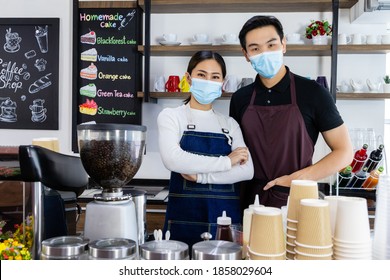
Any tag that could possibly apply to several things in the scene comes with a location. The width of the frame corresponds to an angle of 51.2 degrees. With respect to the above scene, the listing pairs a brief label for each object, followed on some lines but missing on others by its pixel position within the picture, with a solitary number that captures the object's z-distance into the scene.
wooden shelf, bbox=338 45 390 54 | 3.00
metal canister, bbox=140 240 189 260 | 0.93
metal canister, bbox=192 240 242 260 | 0.93
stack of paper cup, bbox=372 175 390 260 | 1.02
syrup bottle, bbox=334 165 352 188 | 2.91
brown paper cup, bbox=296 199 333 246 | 0.95
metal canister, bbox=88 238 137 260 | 0.94
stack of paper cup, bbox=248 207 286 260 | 0.95
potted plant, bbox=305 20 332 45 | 3.06
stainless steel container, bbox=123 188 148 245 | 1.33
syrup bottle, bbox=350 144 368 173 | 2.93
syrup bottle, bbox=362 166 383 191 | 2.89
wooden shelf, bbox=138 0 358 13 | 3.10
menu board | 3.37
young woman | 1.78
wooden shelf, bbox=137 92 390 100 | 3.01
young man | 1.84
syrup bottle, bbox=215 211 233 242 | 1.21
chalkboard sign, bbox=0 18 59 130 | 3.49
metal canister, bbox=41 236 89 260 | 0.97
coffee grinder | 1.14
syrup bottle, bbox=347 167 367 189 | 2.91
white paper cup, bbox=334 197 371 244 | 0.97
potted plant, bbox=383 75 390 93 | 3.05
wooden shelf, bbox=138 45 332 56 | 3.03
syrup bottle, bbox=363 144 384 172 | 2.94
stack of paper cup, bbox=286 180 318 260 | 1.04
